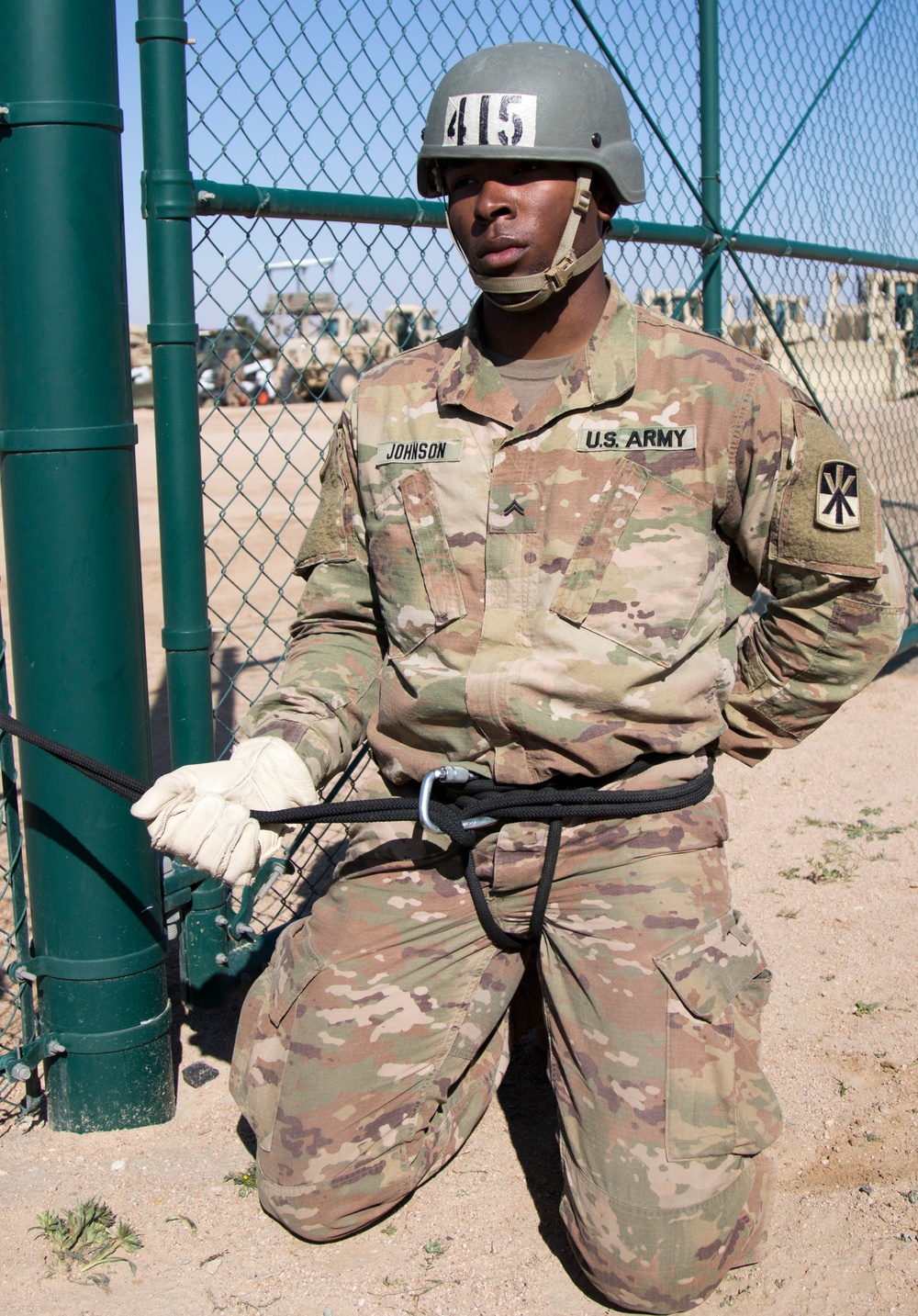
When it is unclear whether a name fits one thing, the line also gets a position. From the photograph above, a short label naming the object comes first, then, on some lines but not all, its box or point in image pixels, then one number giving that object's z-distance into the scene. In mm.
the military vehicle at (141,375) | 23094
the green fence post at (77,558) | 2176
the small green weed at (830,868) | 3523
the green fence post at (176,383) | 2396
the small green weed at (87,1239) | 2107
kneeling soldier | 2074
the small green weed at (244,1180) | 2324
